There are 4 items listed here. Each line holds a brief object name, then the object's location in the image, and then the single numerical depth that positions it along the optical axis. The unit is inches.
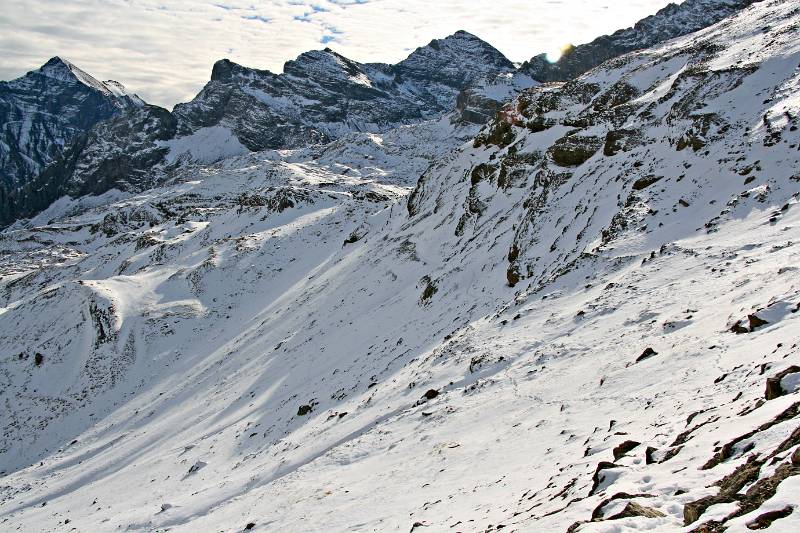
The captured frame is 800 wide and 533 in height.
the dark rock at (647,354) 567.9
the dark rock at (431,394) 785.6
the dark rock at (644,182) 1083.6
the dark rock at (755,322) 502.6
